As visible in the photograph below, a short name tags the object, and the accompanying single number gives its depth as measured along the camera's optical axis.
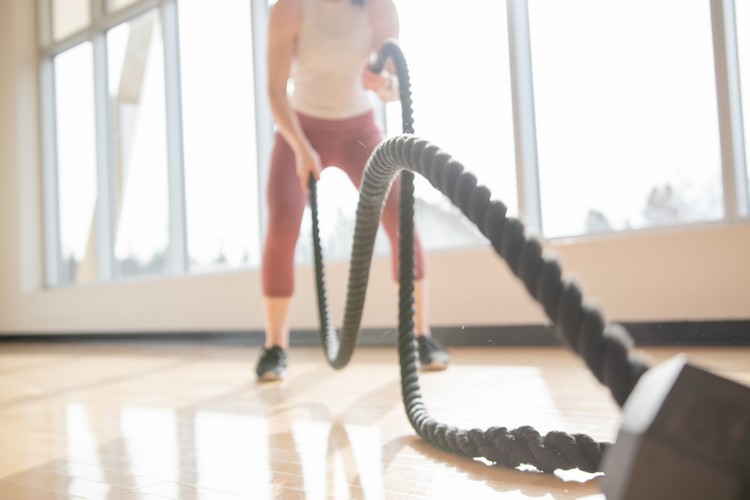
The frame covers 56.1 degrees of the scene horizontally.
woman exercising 1.99
